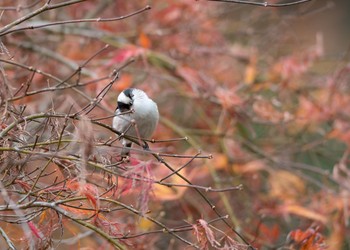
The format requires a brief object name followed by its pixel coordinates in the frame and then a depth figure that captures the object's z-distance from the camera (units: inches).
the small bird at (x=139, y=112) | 301.3
